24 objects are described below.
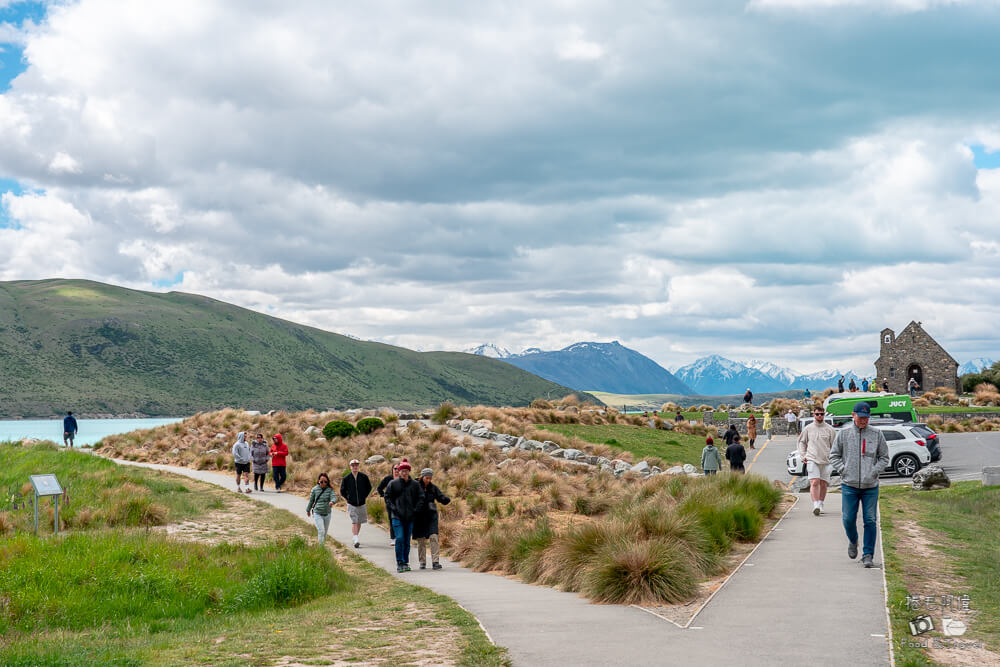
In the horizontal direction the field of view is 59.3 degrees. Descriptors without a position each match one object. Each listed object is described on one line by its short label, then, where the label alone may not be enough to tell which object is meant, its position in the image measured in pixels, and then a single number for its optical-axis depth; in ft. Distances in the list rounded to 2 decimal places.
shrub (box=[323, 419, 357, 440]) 125.70
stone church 251.60
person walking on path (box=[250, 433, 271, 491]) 89.40
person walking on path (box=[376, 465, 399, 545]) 56.38
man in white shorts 51.44
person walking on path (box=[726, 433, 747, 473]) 81.66
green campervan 116.57
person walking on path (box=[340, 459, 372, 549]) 60.08
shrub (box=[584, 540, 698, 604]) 33.73
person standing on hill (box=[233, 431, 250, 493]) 90.48
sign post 57.77
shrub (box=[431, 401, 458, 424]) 144.25
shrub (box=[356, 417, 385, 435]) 128.69
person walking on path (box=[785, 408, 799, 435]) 179.01
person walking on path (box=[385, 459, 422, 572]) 49.66
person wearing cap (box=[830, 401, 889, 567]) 37.55
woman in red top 91.76
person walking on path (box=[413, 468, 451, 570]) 51.03
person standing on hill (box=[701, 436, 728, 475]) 82.58
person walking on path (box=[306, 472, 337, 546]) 55.93
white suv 89.20
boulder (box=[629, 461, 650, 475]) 101.81
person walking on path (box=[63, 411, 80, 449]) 153.17
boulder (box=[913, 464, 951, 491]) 76.15
